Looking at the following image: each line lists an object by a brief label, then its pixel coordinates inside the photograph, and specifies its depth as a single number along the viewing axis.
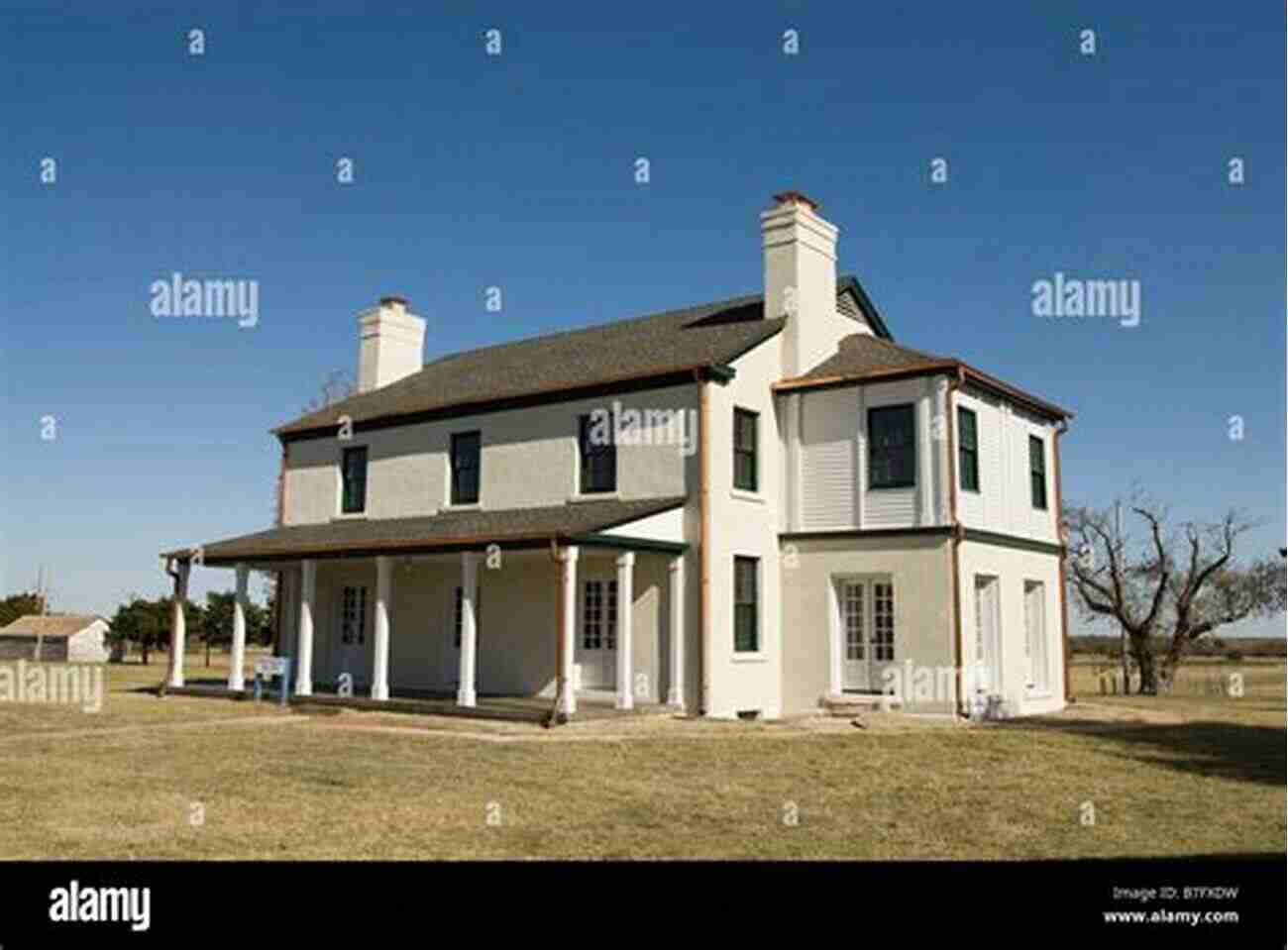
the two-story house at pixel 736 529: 19.03
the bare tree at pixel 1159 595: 34.34
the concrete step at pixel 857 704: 18.86
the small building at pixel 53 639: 55.66
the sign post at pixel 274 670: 21.58
